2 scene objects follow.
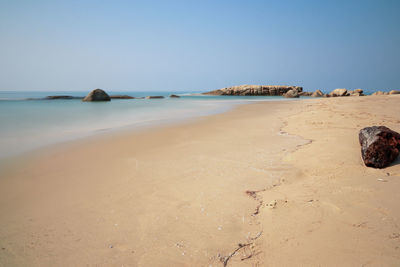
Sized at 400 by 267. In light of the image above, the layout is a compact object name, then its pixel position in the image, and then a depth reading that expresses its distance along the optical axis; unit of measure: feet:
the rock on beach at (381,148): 9.65
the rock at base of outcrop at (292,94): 134.41
